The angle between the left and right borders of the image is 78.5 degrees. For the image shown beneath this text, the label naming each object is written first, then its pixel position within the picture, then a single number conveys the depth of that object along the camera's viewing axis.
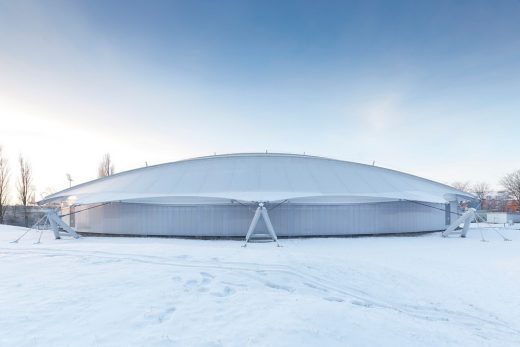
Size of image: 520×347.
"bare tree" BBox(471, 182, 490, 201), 111.59
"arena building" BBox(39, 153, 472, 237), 18.20
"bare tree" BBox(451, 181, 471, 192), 116.50
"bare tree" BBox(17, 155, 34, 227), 41.56
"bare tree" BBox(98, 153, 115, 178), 48.88
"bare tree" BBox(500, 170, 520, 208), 72.97
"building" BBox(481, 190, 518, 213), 96.38
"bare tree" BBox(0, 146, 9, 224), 38.85
